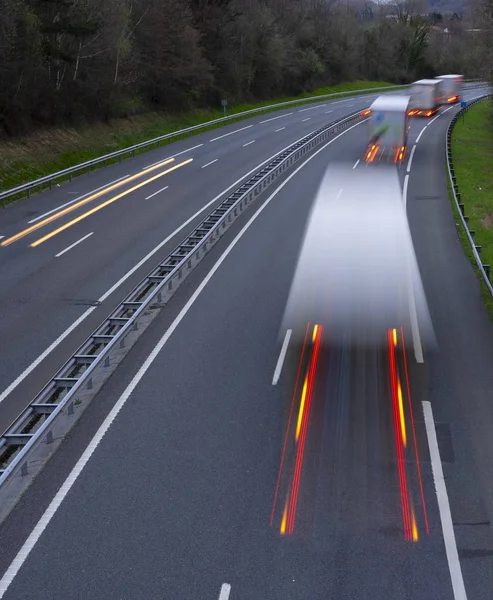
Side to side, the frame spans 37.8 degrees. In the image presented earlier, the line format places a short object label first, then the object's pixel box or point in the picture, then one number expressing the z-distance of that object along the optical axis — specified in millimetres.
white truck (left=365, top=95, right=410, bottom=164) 37688
